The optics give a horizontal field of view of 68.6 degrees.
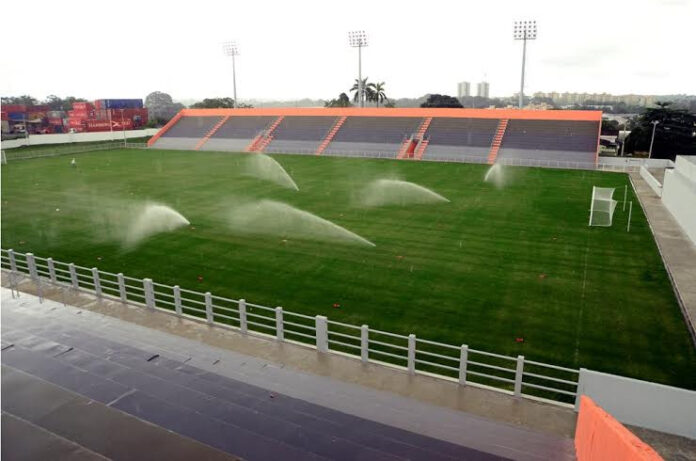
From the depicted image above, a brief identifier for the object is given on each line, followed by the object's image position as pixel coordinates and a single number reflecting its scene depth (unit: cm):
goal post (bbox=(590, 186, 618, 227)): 2892
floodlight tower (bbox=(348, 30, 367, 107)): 8462
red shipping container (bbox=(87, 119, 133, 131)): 10525
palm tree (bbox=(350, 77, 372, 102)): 10544
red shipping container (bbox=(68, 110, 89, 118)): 11488
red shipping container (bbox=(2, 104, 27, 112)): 11350
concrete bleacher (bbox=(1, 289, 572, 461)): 614
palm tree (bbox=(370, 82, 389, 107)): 10944
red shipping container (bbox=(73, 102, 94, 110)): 11481
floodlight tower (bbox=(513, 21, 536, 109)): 7112
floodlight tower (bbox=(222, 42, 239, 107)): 9719
